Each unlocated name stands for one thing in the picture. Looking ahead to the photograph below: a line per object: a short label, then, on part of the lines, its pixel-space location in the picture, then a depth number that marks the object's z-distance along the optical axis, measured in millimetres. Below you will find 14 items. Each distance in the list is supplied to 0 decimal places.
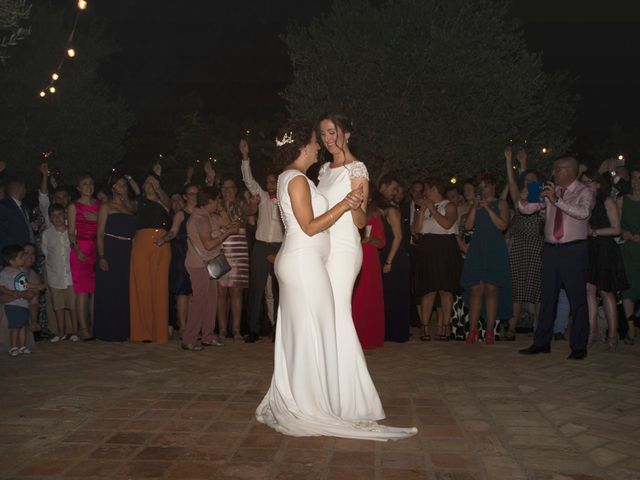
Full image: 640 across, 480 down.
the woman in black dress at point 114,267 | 9195
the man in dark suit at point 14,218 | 8984
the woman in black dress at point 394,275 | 8914
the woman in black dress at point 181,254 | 9047
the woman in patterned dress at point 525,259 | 9008
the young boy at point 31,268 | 8548
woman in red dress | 8414
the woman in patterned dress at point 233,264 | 9328
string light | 10711
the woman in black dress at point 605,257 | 8273
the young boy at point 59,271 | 9367
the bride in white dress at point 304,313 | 4859
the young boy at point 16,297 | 8102
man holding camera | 7641
